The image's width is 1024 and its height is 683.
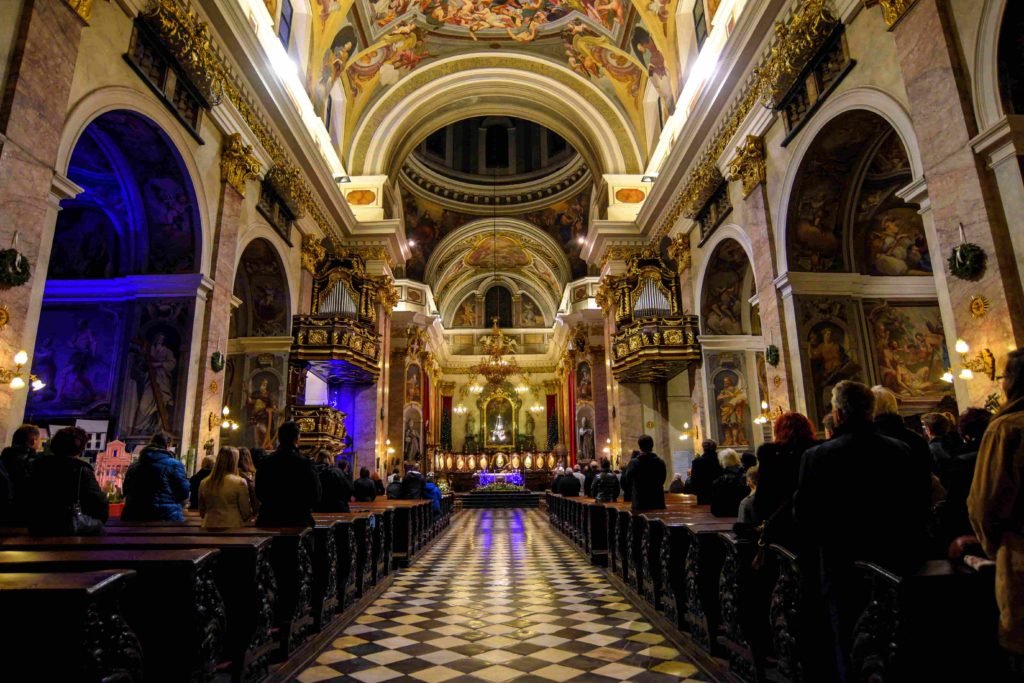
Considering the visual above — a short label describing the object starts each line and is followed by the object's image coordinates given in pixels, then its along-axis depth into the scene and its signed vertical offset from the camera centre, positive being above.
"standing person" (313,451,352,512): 6.14 -0.14
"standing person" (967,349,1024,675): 1.67 -0.13
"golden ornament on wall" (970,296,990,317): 4.84 +1.27
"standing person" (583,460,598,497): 11.99 -0.09
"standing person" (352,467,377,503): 8.86 -0.21
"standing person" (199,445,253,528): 3.98 -0.12
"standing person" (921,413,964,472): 3.96 +0.19
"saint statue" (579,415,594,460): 24.89 +1.31
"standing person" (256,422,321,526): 4.00 -0.05
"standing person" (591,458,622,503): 9.26 -0.23
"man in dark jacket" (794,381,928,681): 2.25 -0.13
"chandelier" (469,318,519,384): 23.48 +4.20
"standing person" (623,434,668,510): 5.82 -0.08
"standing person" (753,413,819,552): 2.92 +0.02
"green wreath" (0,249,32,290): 4.75 +1.69
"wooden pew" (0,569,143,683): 1.72 -0.42
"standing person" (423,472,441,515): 11.15 -0.36
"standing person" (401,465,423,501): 10.71 -0.20
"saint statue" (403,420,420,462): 23.86 +1.23
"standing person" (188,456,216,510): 5.89 +0.00
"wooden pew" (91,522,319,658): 3.52 -0.56
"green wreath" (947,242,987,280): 4.84 +1.64
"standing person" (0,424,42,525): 3.91 +0.14
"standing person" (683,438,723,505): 6.79 -0.02
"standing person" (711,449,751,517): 4.99 -0.19
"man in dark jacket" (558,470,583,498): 12.46 -0.27
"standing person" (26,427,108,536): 3.41 -0.03
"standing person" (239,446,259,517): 5.76 +0.11
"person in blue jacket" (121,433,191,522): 4.62 -0.05
